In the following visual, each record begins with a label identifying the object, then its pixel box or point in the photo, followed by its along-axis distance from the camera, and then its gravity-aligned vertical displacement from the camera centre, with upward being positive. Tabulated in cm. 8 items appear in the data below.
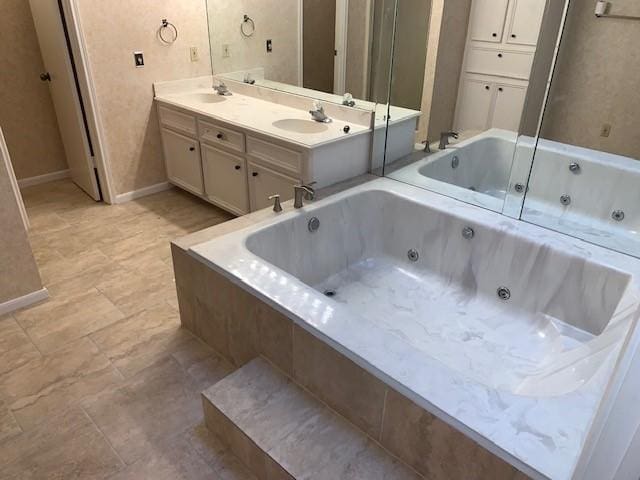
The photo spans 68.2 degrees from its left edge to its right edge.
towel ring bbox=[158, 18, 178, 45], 349 -16
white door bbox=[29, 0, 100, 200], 323 -57
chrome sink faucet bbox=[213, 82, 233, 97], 372 -58
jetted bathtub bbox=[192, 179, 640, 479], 132 -103
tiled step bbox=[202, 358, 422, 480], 145 -125
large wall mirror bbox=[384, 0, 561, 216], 251 -42
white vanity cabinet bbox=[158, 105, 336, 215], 276 -92
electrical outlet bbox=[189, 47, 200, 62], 370 -33
